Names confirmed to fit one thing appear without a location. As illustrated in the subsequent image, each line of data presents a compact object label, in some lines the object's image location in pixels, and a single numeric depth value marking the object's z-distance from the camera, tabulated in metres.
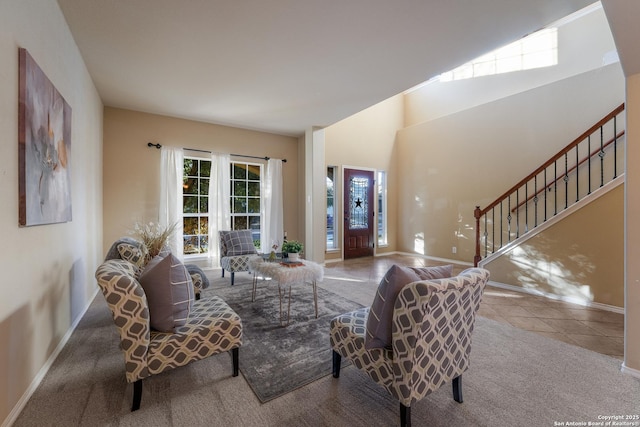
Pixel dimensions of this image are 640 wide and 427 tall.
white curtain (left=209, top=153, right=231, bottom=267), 5.14
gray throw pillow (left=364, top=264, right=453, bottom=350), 1.39
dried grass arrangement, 3.15
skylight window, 4.92
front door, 6.33
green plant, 3.04
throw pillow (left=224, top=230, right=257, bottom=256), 4.42
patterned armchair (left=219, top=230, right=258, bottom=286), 4.16
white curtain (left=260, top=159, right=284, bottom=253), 5.67
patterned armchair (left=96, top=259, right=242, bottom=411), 1.47
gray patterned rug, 1.85
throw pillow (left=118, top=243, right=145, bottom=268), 2.86
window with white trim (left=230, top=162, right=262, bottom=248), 5.52
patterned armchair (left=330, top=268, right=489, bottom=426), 1.27
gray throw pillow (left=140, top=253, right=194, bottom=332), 1.65
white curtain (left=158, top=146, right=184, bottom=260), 4.64
